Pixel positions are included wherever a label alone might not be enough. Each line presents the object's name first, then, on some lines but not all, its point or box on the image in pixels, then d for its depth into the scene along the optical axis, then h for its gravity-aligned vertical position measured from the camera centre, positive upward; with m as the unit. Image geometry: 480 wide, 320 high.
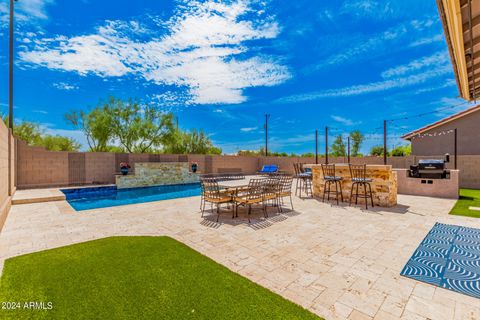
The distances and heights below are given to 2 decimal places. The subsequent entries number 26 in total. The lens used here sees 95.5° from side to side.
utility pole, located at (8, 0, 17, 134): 8.16 +3.26
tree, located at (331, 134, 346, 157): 27.92 +1.55
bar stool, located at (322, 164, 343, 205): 6.79 -0.60
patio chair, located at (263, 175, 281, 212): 5.39 -0.73
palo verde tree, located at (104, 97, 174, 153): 15.52 +2.69
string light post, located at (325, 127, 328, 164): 10.66 +1.01
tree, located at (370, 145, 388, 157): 28.10 +1.17
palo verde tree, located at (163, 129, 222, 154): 20.77 +1.68
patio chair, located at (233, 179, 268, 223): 4.76 -0.83
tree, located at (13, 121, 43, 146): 14.73 +2.05
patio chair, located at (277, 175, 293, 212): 5.65 -0.67
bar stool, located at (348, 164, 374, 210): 5.94 -0.57
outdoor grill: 7.38 -0.39
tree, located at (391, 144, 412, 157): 24.90 +1.17
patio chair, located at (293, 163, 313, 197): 8.12 -0.59
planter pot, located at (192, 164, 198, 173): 14.62 -0.54
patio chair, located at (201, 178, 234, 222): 4.88 -0.80
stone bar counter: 6.01 -0.75
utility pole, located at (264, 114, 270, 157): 22.80 +3.47
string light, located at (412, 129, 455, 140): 12.75 +1.47
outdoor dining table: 5.22 -0.65
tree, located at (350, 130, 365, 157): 26.36 +2.16
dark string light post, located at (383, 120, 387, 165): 9.19 +1.14
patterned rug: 2.30 -1.31
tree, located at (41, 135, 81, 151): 15.13 +1.26
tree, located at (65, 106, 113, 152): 14.77 +2.45
